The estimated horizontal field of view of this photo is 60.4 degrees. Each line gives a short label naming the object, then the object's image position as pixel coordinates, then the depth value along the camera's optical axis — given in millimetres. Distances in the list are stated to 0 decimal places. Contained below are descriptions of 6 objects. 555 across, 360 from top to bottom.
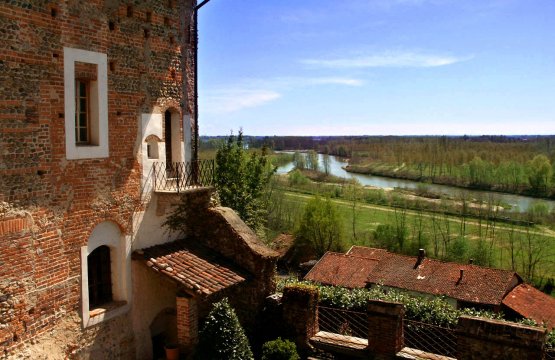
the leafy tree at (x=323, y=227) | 50812
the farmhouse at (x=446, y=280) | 29828
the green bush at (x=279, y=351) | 10008
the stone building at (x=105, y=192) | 8055
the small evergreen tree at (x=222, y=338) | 9133
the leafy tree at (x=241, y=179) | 29531
